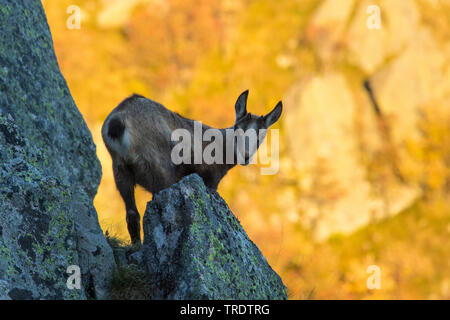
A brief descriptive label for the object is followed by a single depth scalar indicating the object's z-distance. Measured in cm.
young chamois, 1418
